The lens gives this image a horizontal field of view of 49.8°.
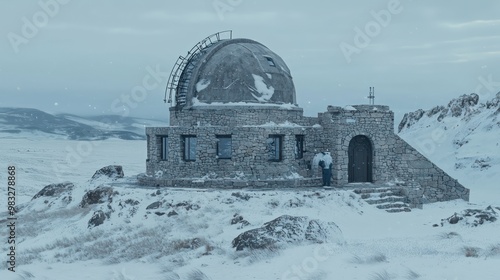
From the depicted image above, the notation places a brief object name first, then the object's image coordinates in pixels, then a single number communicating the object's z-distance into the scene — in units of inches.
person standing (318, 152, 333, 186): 908.2
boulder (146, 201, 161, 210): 799.1
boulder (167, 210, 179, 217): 768.9
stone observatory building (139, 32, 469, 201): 904.9
